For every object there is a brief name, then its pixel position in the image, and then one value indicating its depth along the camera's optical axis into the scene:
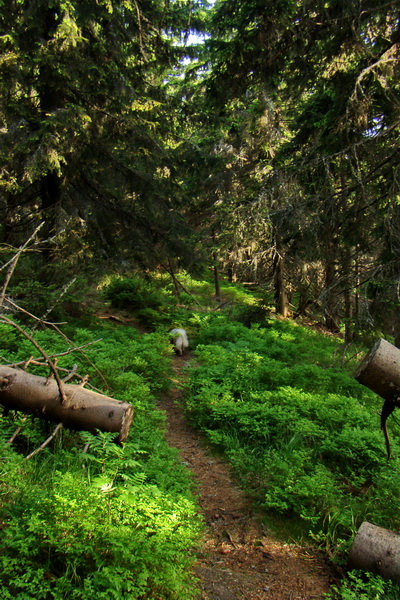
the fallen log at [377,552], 3.32
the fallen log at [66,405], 4.14
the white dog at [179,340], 10.69
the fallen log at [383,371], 3.29
